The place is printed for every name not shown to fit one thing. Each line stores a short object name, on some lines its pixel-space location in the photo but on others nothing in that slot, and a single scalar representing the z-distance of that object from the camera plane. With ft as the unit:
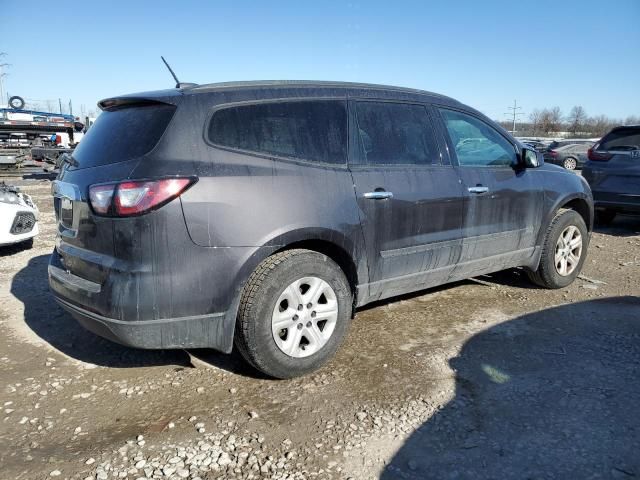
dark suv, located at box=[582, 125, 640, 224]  24.58
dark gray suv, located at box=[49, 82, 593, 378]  8.96
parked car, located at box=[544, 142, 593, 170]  83.56
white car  19.89
